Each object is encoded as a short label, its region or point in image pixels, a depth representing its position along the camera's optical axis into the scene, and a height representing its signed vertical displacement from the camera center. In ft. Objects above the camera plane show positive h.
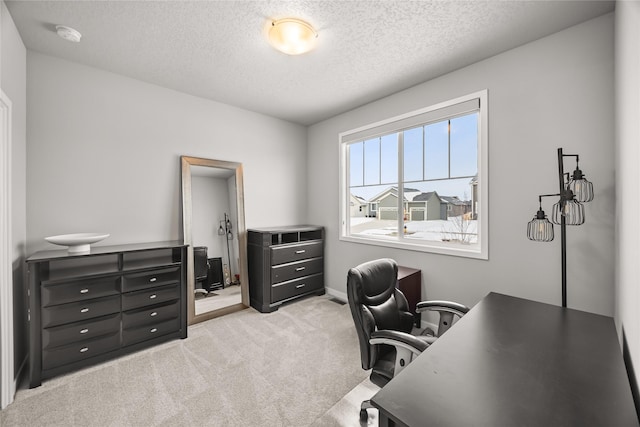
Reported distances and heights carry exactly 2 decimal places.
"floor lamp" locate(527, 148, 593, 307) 5.86 -0.03
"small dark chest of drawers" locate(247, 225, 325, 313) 11.55 -2.51
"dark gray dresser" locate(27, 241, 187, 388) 6.87 -2.69
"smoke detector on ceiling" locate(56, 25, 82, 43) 6.86 +4.73
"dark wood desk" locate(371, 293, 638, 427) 2.73 -2.13
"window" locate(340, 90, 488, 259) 8.98 +1.24
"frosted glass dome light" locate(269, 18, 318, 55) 6.63 +4.55
